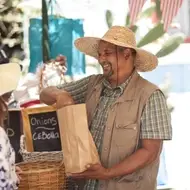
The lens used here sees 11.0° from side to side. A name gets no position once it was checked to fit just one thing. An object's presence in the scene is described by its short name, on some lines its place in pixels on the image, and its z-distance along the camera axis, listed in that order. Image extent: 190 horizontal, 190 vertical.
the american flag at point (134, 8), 6.38
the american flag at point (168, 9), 6.43
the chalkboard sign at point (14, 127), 5.84
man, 4.65
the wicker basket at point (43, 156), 5.15
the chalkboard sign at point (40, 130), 5.58
